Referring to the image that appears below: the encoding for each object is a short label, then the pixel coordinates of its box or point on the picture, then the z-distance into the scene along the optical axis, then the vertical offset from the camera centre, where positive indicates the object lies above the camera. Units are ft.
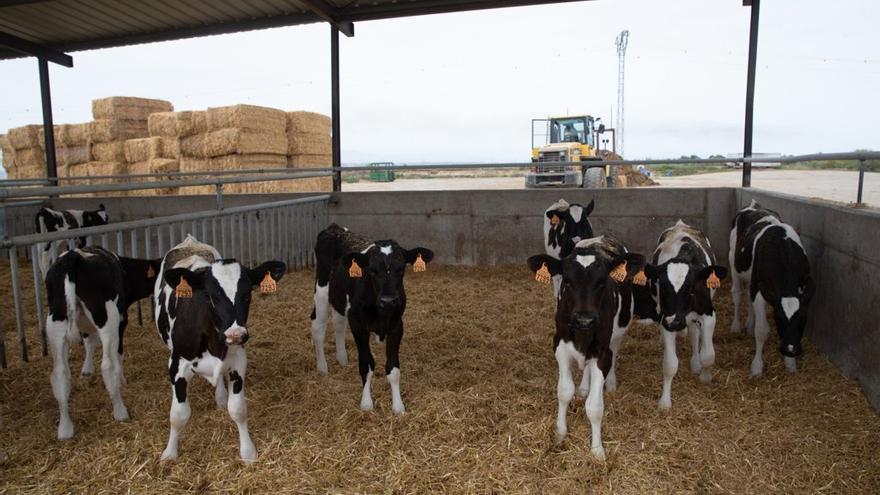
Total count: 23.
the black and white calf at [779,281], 15.28 -2.95
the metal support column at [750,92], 29.25 +4.10
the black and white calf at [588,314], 11.87 -2.83
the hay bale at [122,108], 59.26 +7.37
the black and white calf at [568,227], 23.30 -2.04
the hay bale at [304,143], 57.36 +3.45
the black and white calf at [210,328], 11.32 -2.94
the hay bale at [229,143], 50.65 +3.15
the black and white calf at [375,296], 13.71 -2.86
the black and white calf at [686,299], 14.11 -3.10
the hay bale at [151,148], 54.49 +2.98
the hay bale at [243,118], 50.75 +5.35
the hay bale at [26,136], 62.54 +4.79
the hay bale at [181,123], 52.65 +5.11
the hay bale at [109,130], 58.70 +5.00
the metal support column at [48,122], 40.35 +4.12
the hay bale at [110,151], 58.34 +2.89
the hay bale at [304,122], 57.31 +5.54
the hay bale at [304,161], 57.77 +1.72
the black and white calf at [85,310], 12.76 -2.90
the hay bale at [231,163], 50.98 +1.48
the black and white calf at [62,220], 27.17 -1.84
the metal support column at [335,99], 34.22 +4.65
